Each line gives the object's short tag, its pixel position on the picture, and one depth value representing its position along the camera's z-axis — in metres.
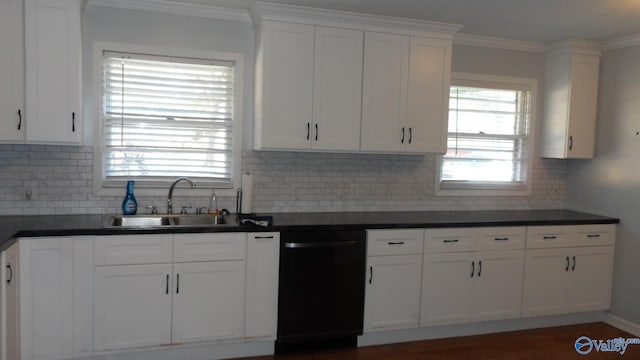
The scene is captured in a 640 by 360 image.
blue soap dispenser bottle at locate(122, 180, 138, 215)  3.66
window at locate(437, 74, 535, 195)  4.55
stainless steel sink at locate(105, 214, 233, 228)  3.58
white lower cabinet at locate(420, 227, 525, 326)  3.86
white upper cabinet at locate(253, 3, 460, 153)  3.67
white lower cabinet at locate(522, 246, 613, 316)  4.15
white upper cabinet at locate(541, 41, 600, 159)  4.49
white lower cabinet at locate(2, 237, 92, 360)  3.01
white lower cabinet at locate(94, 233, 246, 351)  3.18
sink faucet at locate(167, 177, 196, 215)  3.77
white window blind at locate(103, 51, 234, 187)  3.72
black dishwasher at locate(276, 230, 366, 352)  3.48
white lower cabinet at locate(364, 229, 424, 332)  3.68
